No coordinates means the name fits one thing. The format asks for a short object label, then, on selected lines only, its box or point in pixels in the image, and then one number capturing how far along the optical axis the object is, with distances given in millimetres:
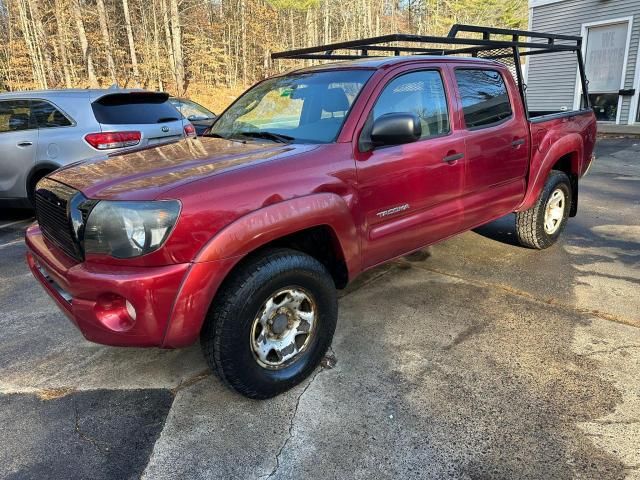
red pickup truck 2225
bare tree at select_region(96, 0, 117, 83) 21739
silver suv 5945
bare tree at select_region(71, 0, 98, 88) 20756
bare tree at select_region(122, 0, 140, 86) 24427
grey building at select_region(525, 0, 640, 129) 13008
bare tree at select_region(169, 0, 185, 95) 24453
